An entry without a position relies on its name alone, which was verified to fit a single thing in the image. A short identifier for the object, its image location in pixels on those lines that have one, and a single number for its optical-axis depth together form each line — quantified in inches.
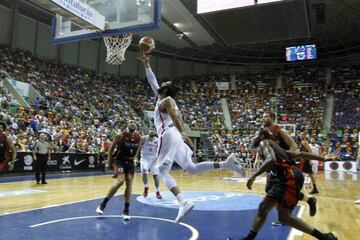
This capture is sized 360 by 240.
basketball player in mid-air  191.0
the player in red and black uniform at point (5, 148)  278.2
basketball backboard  365.4
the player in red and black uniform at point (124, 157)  264.8
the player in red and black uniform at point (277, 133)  176.9
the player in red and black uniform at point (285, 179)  163.8
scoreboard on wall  1173.1
